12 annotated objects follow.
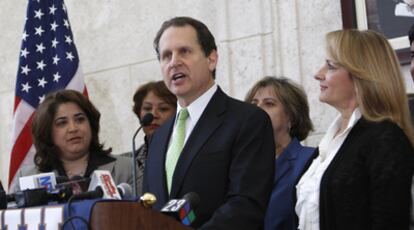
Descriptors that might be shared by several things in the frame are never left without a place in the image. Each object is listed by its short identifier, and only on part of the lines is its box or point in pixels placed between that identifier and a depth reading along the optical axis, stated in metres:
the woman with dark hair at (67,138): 7.36
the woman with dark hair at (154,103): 7.87
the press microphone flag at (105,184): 4.62
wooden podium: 4.13
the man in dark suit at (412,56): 6.57
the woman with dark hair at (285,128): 6.62
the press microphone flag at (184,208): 4.45
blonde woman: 5.25
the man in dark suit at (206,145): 5.09
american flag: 9.19
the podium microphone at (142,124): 5.57
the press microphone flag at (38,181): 4.96
